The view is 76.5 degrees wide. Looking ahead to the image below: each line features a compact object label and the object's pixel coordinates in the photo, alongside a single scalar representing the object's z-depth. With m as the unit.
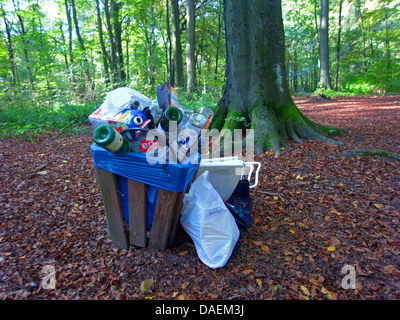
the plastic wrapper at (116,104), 1.97
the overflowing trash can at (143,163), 1.83
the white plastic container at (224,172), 2.48
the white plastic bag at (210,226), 1.97
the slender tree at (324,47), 13.99
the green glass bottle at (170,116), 1.93
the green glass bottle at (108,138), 1.65
